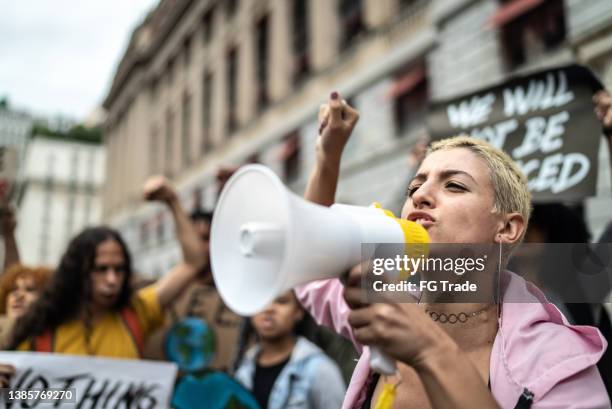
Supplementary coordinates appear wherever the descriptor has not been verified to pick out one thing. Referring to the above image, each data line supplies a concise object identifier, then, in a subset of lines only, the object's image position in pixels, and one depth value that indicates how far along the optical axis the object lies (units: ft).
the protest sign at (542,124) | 7.23
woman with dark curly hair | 7.43
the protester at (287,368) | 7.86
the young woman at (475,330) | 2.73
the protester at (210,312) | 10.81
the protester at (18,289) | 8.07
